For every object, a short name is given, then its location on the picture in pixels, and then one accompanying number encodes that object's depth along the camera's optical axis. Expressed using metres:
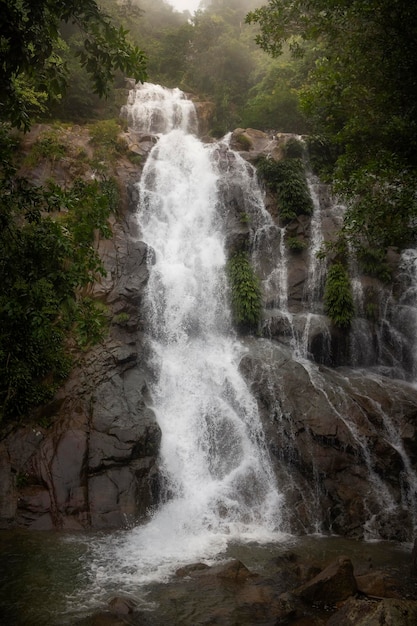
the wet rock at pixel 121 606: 6.43
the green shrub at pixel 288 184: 19.12
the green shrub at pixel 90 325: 6.31
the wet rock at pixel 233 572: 7.52
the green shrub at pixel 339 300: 15.59
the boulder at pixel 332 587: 6.67
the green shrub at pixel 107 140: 19.97
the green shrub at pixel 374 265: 16.89
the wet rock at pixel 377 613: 5.06
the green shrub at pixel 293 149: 22.08
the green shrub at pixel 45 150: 18.03
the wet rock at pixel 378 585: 6.84
